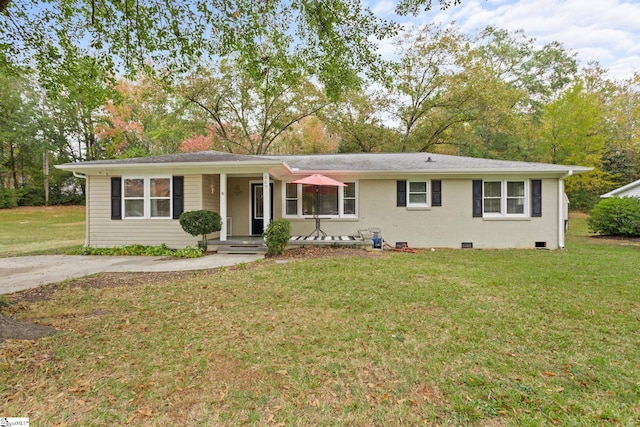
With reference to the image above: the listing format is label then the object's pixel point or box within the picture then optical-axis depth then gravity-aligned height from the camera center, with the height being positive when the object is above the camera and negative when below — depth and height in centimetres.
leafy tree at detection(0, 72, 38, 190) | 2405 +678
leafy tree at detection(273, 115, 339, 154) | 2612 +667
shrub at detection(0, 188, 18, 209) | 2376 +112
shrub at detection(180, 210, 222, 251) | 855 -25
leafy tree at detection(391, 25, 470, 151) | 1911 +832
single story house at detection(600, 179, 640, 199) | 1560 +117
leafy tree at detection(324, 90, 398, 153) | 2161 +662
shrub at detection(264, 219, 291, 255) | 849 -63
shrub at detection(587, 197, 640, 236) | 1255 -15
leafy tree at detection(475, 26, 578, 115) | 2491 +1239
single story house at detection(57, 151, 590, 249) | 950 +48
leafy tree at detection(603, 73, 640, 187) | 2225 +602
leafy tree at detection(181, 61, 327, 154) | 2005 +756
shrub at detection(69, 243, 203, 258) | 904 -112
